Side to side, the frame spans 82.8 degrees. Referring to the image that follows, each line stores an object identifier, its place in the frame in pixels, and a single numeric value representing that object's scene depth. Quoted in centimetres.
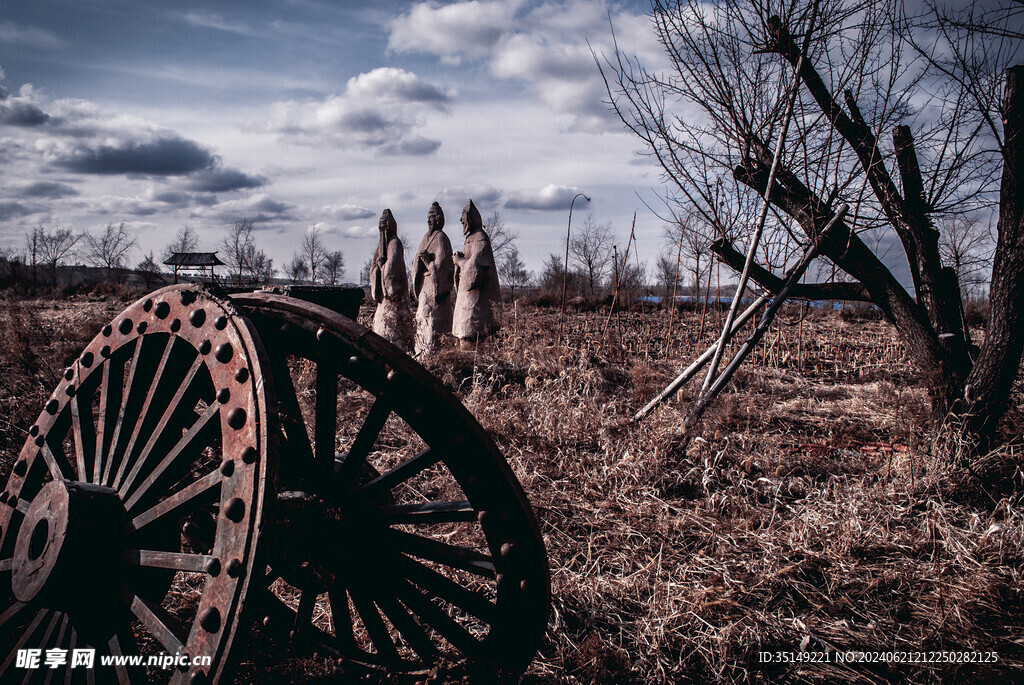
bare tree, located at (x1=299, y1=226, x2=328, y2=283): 6042
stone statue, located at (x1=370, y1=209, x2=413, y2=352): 1079
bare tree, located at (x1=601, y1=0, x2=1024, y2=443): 468
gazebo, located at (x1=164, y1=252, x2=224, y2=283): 5850
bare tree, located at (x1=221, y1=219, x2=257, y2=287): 5614
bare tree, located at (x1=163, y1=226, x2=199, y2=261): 6238
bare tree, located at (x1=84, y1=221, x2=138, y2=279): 5372
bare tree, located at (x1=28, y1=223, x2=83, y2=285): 4609
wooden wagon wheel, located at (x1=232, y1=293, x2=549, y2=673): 168
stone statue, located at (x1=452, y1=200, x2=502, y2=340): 983
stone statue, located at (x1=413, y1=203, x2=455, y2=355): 1048
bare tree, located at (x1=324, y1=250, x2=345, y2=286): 6294
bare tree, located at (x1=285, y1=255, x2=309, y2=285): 5955
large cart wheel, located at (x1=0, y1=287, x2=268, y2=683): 125
